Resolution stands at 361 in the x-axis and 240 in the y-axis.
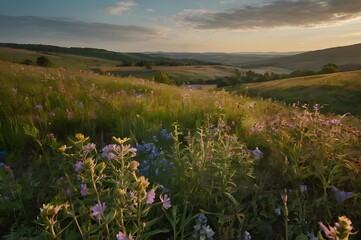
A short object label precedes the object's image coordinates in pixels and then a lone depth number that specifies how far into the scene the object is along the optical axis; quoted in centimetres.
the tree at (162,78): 3584
